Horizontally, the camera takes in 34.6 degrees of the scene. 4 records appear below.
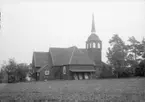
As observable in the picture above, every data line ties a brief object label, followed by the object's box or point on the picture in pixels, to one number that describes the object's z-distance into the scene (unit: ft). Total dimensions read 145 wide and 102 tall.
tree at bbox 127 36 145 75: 202.42
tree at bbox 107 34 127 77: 190.70
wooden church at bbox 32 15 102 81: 179.42
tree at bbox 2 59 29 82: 163.53
